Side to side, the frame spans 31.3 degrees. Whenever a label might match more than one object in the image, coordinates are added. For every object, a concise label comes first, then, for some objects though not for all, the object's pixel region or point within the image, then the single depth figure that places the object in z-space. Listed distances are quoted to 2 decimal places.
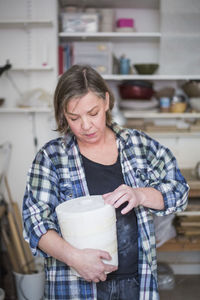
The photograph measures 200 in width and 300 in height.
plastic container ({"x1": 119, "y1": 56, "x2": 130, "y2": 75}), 2.99
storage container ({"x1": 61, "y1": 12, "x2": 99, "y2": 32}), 2.90
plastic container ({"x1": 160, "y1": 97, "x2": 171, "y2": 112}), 3.05
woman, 1.15
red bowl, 2.97
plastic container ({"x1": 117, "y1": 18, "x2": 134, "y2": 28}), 2.97
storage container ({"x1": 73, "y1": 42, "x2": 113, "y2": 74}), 2.93
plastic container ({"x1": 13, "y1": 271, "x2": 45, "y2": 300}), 2.61
